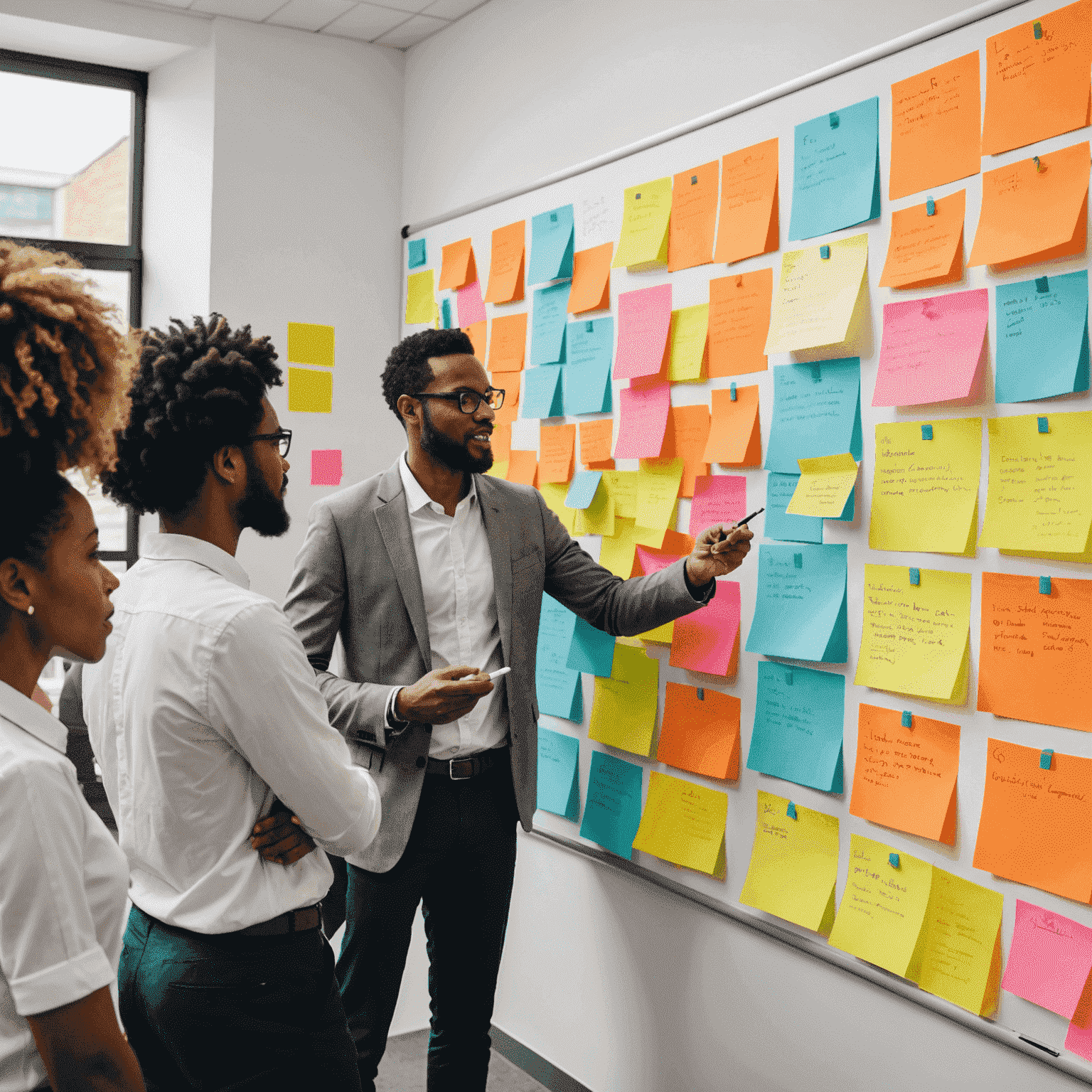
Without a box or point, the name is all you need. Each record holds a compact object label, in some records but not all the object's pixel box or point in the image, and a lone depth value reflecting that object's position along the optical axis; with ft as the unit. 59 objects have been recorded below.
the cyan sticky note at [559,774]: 7.86
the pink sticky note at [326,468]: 10.12
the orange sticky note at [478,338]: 8.87
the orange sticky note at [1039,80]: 4.70
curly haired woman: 2.70
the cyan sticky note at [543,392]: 8.01
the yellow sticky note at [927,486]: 5.17
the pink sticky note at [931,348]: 5.14
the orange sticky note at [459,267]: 9.15
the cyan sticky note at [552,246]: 7.88
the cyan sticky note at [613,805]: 7.34
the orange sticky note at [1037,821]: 4.73
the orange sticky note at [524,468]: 8.33
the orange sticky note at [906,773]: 5.30
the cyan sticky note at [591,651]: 7.52
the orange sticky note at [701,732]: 6.53
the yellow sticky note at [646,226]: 6.99
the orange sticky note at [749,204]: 6.21
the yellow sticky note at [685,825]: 6.63
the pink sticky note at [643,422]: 7.00
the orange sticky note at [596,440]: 7.55
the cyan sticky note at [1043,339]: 4.71
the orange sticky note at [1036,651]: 4.74
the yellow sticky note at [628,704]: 7.18
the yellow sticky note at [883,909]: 5.44
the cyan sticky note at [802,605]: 5.84
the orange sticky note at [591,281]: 7.52
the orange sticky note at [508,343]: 8.42
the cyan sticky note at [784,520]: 5.99
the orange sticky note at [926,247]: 5.24
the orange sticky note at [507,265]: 8.45
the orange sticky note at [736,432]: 6.34
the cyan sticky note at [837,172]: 5.64
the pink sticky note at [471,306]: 9.03
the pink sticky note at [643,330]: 6.99
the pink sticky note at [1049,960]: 4.72
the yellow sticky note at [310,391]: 9.98
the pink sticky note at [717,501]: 6.49
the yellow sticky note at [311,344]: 9.96
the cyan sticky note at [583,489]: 7.63
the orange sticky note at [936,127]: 5.17
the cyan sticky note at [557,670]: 7.85
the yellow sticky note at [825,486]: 5.72
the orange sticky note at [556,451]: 7.94
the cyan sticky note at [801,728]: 5.88
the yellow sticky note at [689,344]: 6.71
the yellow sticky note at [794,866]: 5.93
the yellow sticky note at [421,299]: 9.84
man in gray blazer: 6.45
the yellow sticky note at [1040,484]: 4.71
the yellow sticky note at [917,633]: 5.24
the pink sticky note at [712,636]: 6.52
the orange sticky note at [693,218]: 6.66
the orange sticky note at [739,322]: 6.30
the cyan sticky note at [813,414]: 5.76
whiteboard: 4.99
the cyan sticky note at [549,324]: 7.97
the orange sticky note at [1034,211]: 4.71
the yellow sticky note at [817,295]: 5.71
